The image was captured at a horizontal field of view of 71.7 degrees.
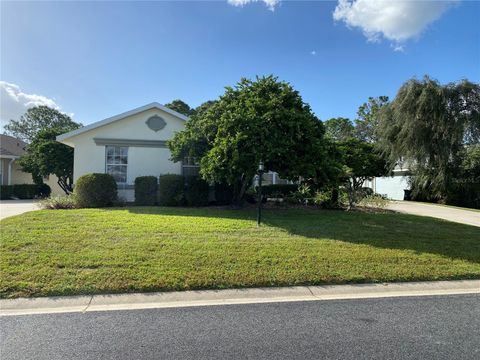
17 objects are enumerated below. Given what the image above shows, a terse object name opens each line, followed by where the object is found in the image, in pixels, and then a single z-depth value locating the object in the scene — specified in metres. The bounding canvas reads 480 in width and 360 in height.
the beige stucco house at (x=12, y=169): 23.47
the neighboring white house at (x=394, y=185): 25.53
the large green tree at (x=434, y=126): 18.25
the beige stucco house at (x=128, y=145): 14.67
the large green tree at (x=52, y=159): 19.50
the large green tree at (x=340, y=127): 44.06
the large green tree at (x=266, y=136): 9.45
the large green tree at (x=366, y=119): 42.53
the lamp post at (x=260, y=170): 8.80
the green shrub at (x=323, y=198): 13.18
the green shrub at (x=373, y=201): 13.30
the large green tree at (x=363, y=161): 18.44
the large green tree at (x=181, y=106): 30.50
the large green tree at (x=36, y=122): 49.71
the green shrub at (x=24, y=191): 20.72
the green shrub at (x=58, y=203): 11.84
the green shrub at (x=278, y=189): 17.03
